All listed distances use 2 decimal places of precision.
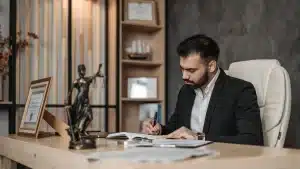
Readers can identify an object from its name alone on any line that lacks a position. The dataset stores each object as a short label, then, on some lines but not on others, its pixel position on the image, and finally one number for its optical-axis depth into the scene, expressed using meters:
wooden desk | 1.04
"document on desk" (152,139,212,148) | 1.35
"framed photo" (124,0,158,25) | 3.68
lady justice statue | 1.38
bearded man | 2.00
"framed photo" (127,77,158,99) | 3.71
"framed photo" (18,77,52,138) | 1.94
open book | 1.72
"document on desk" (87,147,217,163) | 1.04
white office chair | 2.04
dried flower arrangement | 3.07
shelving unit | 3.68
